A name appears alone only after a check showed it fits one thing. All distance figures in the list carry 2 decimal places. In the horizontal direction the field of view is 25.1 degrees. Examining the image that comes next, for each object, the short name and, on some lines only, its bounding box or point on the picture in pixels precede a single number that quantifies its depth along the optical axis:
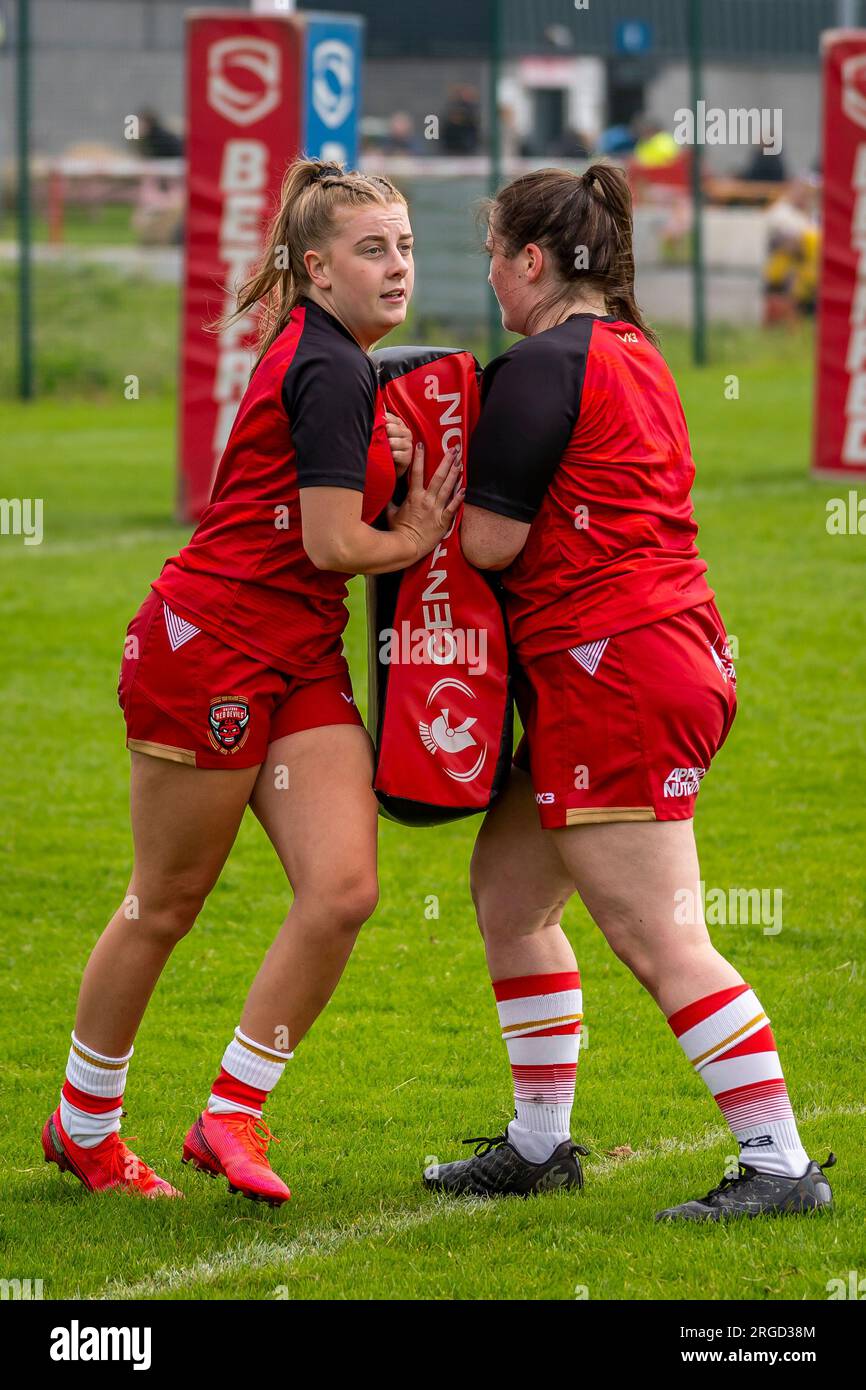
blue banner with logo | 13.58
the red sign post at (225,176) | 13.27
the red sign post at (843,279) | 14.14
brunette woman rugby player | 3.77
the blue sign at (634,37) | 23.36
